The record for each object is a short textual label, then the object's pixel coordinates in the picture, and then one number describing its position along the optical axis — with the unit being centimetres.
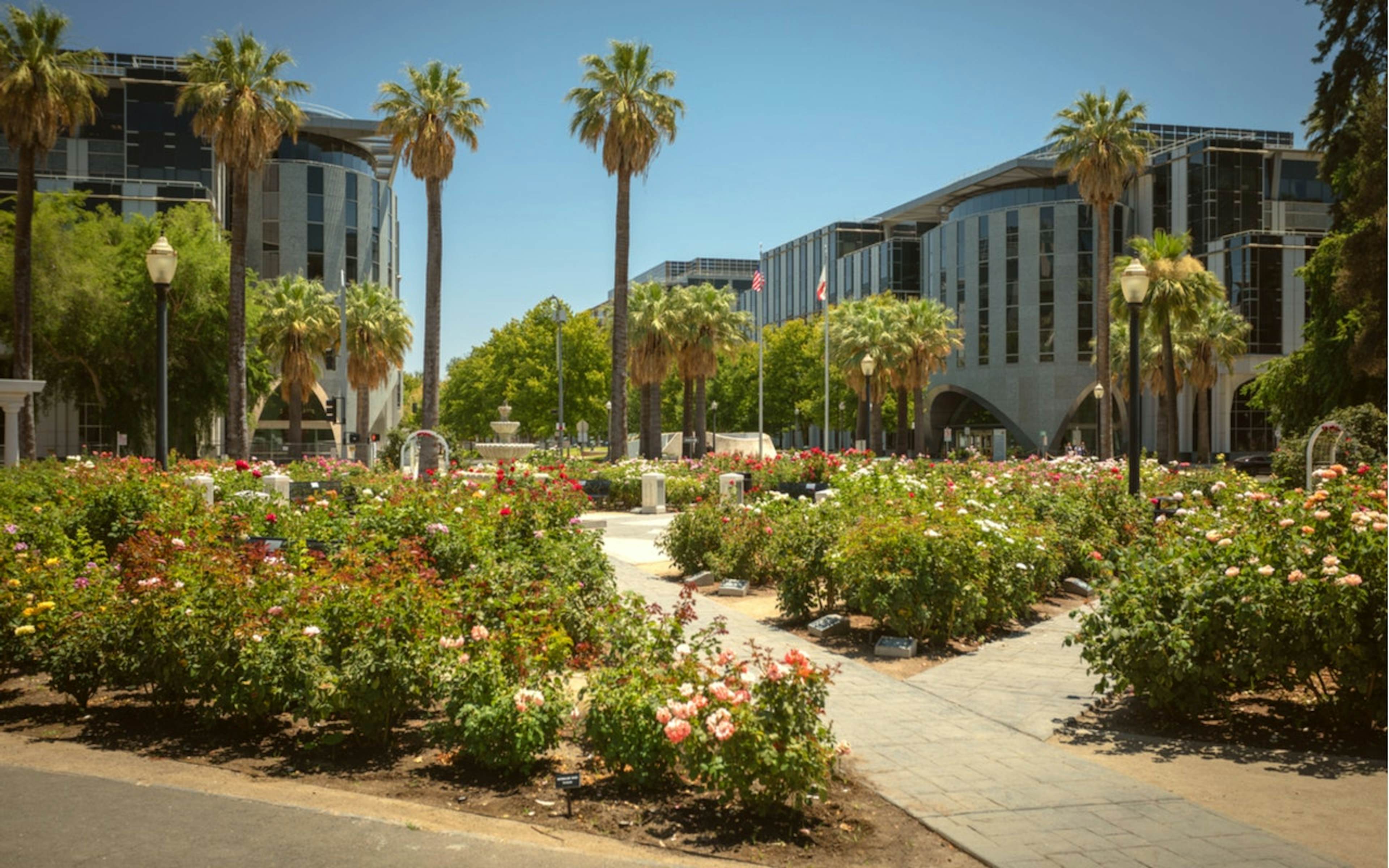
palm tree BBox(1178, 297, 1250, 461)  5545
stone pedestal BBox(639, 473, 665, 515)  2823
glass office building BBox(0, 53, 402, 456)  5075
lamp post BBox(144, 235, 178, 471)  1490
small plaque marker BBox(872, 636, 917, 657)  1029
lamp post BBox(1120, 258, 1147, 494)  1530
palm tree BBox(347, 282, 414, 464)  5259
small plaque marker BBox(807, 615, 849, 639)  1118
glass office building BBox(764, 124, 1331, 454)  6141
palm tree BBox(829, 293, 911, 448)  5609
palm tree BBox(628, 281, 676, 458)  4919
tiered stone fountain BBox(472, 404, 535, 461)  4225
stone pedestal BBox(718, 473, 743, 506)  2369
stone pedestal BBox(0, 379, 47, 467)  2277
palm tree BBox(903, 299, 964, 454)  5678
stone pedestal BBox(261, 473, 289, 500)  2178
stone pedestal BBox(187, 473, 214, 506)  1498
